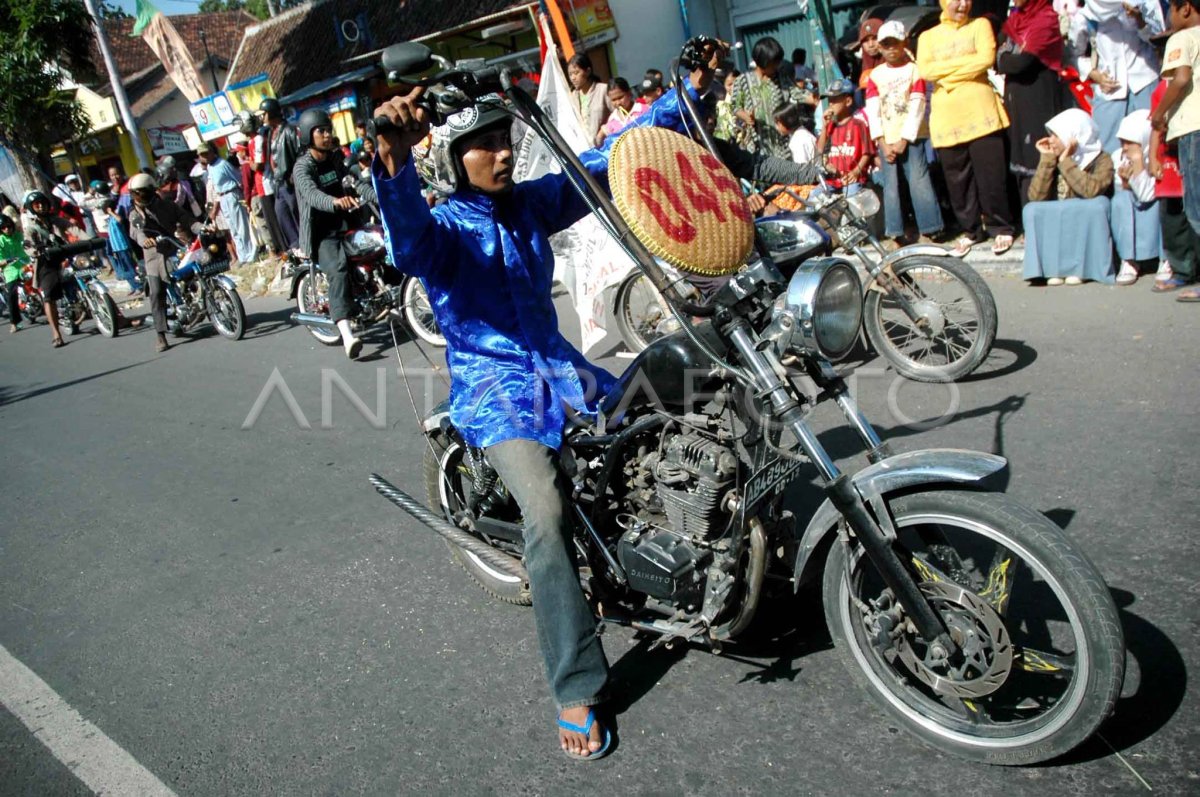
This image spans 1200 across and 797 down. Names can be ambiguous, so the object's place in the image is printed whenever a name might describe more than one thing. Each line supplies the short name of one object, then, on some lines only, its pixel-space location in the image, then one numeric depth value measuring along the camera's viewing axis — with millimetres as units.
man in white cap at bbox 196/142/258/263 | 15938
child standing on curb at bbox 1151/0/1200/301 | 5691
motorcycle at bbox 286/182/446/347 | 8539
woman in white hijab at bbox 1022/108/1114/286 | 6438
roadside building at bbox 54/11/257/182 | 32594
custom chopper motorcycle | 2295
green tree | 19000
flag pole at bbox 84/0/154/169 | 19141
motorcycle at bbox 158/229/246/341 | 10477
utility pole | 32731
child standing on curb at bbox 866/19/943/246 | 7898
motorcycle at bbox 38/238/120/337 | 12609
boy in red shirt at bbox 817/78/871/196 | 7988
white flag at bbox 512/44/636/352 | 7086
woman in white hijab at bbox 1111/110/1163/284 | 6207
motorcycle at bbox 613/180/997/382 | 4711
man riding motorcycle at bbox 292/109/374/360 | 8227
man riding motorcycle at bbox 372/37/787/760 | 2861
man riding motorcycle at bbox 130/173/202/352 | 10594
